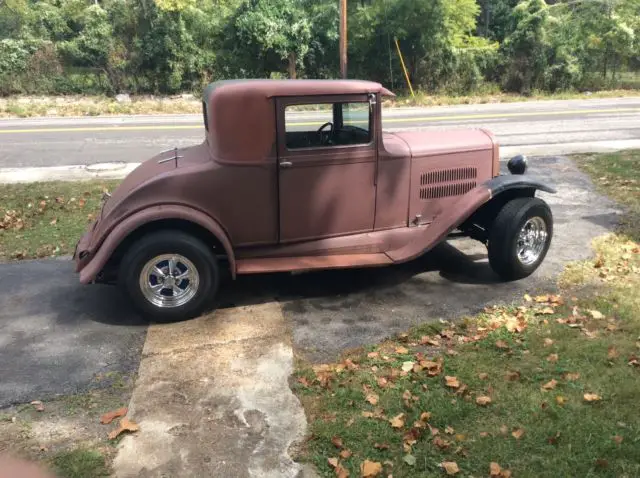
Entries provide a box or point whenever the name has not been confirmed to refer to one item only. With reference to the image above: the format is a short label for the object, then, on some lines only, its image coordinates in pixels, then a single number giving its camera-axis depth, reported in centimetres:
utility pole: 2345
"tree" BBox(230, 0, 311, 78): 2545
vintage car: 484
